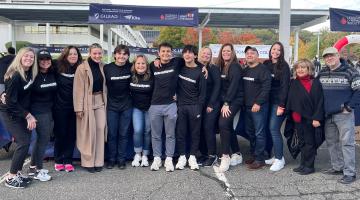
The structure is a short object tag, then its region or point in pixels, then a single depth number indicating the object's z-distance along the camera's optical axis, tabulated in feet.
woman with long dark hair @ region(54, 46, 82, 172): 19.25
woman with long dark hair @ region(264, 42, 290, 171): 19.83
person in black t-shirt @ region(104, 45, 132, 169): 20.03
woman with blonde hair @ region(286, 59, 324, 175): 18.98
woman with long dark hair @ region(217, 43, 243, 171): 20.13
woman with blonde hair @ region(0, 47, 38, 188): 16.61
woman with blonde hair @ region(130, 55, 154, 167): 20.15
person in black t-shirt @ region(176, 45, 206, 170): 20.06
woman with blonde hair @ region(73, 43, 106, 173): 19.24
